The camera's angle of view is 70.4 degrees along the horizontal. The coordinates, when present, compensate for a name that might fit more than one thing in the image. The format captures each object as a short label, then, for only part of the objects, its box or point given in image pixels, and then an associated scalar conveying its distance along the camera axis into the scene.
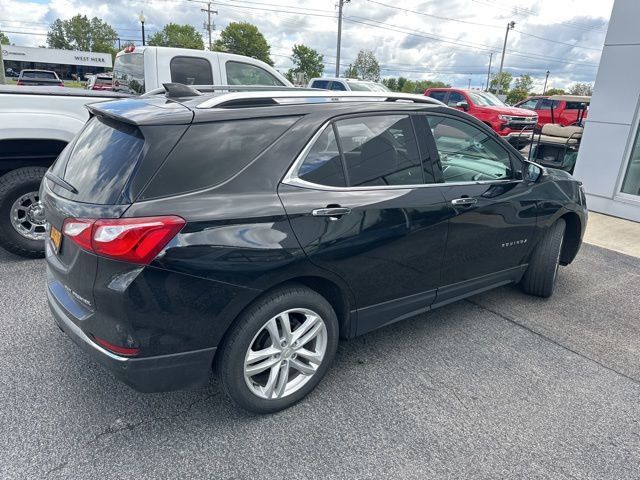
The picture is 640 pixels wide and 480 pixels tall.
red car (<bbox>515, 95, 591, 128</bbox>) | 16.48
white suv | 14.77
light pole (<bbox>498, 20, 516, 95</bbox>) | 55.40
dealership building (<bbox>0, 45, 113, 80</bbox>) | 60.47
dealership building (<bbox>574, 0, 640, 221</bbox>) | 6.74
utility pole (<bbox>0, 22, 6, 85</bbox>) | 13.87
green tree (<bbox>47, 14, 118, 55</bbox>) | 97.31
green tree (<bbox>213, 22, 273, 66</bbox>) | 77.00
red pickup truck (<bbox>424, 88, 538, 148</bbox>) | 14.44
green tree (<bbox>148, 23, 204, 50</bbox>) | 80.47
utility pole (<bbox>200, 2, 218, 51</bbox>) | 61.83
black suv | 2.05
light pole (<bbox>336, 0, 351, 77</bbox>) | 32.94
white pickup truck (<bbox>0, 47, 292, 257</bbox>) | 4.21
